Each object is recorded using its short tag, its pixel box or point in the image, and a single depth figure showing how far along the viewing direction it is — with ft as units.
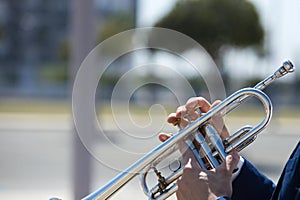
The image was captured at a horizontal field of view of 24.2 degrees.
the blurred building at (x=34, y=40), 142.00
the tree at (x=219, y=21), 49.34
